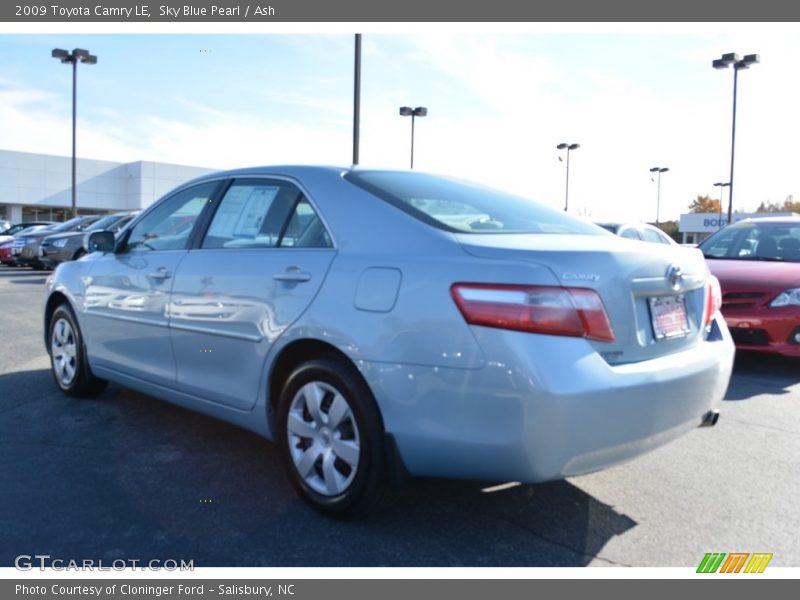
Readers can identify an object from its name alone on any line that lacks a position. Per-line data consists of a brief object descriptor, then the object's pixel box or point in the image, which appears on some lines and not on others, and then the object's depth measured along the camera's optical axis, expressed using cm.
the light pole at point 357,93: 1485
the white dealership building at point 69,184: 5138
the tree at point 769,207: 8238
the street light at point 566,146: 4378
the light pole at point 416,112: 3209
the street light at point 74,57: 3059
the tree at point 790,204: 8125
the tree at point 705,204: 9025
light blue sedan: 264
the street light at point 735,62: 2784
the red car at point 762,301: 637
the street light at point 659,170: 6209
